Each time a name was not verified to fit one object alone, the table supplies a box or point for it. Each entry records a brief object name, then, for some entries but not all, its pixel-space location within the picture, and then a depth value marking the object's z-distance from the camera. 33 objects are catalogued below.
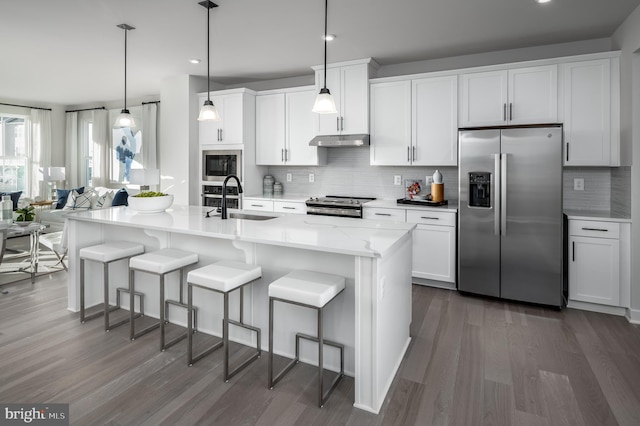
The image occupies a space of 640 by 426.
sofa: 6.49
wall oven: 5.53
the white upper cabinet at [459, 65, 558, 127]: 3.83
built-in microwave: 5.43
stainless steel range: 4.59
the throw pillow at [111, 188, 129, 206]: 6.45
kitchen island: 2.11
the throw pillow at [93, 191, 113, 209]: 6.84
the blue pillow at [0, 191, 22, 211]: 7.46
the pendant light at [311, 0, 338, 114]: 2.81
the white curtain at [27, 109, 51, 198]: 8.24
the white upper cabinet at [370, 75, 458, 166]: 4.31
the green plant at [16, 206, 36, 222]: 4.98
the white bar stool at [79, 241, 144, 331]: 3.06
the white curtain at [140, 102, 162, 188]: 7.25
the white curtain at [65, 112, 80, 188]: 8.59
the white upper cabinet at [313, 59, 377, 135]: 4.68
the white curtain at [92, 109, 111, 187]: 8.11
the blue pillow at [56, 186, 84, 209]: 7.57
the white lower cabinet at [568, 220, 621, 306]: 3.45
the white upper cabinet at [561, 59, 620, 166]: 3.62
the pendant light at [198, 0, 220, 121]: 3.34
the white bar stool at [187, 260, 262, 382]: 2.32
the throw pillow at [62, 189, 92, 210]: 7.02
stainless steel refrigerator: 3.56
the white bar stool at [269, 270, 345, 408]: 2.11
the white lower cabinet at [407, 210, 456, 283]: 4.11
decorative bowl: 3.35
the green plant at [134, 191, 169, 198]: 3.41
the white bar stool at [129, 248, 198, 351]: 2.69
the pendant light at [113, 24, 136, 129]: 3.78
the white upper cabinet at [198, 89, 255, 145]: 5.34
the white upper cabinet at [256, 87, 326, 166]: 5.17
